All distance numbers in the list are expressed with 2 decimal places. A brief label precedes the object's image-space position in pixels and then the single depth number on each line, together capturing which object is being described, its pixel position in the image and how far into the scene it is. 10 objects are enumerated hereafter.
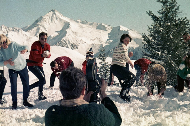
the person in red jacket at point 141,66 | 7.50
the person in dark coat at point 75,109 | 1.88
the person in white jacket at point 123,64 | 5.47
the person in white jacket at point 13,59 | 4.68
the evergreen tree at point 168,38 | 17.33
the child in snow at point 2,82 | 5.51
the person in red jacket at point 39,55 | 5.50
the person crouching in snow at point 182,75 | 6.24
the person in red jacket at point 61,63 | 6.46
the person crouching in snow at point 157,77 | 5.80
